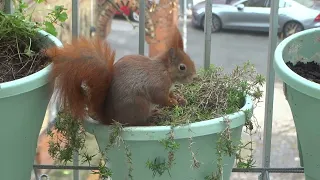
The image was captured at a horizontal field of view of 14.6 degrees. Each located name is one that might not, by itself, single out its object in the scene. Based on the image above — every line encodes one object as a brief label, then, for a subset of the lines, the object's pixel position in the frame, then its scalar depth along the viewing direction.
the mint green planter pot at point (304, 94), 1.97
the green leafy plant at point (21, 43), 2.06
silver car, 4.62
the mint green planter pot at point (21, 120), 1.95
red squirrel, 1.99
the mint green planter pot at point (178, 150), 1.99
